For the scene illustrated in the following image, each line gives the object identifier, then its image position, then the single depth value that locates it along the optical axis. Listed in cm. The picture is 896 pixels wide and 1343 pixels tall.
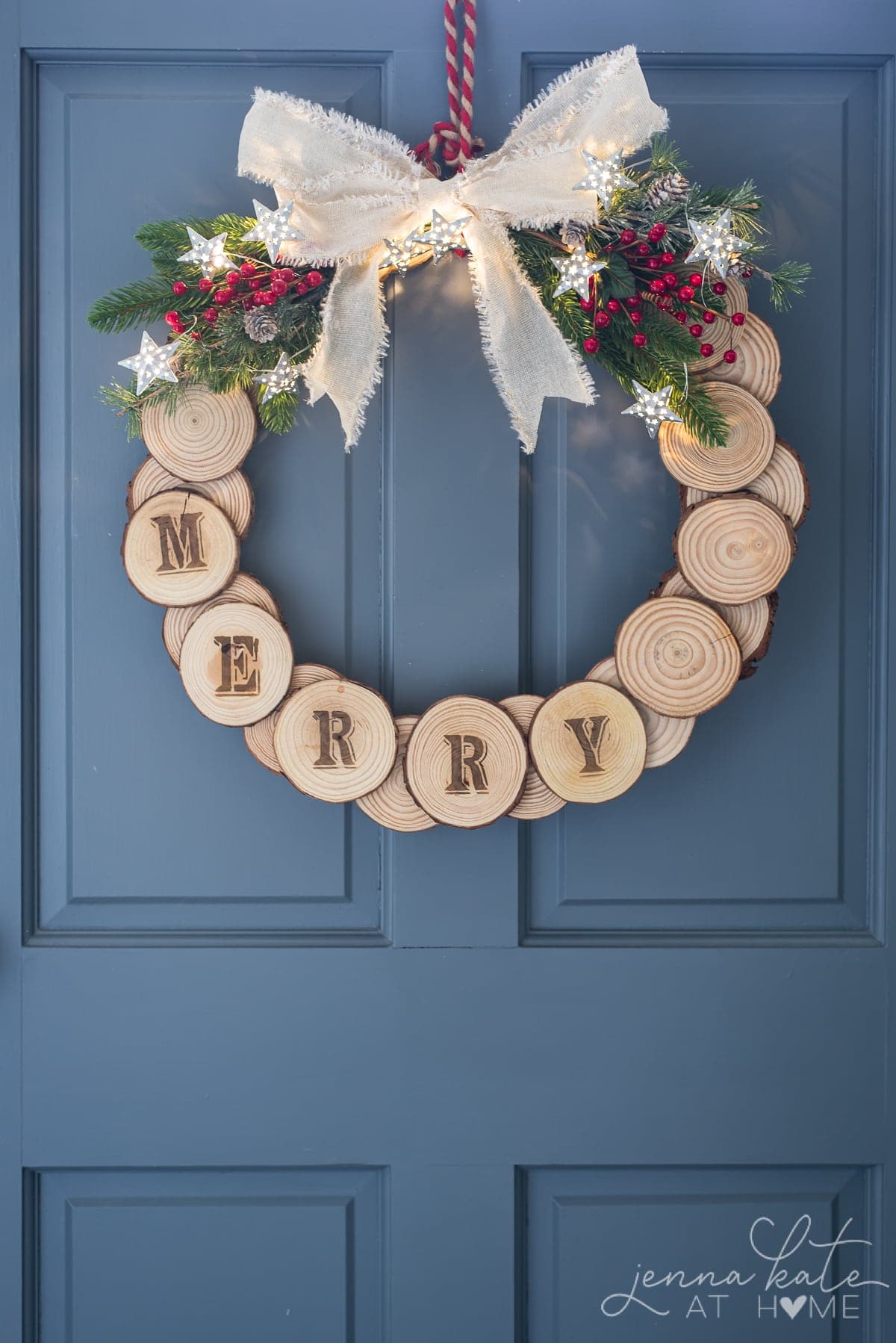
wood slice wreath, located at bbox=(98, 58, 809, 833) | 85
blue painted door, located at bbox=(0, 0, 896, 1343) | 97
